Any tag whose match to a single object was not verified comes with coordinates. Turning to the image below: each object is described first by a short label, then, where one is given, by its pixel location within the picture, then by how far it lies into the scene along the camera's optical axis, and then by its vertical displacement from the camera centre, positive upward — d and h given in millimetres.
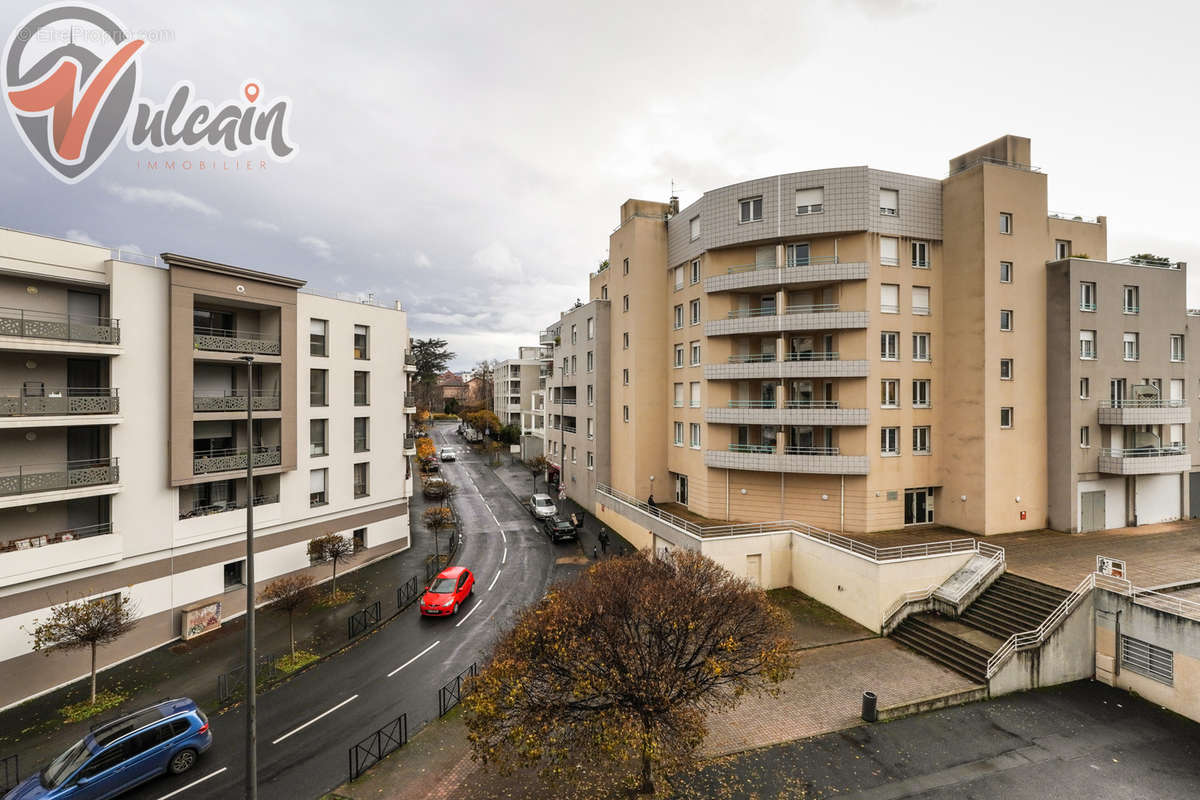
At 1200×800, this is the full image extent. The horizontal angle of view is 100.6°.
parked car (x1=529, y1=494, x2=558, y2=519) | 39412 -8720
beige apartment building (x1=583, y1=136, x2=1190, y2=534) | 26125 +3075
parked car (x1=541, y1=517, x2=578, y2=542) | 34531 -9144
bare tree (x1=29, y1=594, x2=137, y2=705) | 16141 -7535
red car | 23312 -9328
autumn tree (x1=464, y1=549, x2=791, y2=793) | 10539 -6098
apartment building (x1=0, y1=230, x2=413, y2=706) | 17938 -1564
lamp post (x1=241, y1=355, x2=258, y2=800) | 10531 -5944
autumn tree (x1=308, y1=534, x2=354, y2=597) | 25672 -7719
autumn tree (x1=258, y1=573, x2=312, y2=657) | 19891 -7939
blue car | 12148 -9228
